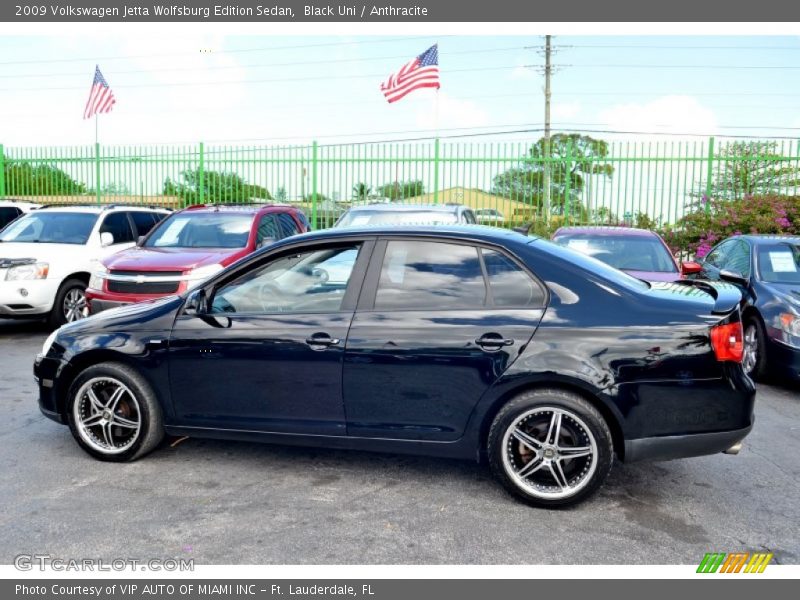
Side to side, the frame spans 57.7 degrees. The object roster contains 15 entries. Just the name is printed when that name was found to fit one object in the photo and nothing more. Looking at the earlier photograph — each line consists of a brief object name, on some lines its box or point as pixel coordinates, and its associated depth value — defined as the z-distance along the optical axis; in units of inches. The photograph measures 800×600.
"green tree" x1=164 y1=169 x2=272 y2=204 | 724.0
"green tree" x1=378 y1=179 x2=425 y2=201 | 674.8
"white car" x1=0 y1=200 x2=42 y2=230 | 514.9
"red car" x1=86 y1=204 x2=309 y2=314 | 326.0
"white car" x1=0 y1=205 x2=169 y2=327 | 369.1
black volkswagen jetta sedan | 155.8
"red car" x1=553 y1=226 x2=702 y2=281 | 324.2
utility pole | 1355.1
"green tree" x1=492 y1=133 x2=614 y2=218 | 633.6
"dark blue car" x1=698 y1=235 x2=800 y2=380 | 271.6
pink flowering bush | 544.7
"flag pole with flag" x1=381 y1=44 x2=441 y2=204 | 726.5
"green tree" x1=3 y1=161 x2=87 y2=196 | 784.3
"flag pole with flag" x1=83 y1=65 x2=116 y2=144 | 774.5
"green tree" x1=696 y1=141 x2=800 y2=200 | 608.4
